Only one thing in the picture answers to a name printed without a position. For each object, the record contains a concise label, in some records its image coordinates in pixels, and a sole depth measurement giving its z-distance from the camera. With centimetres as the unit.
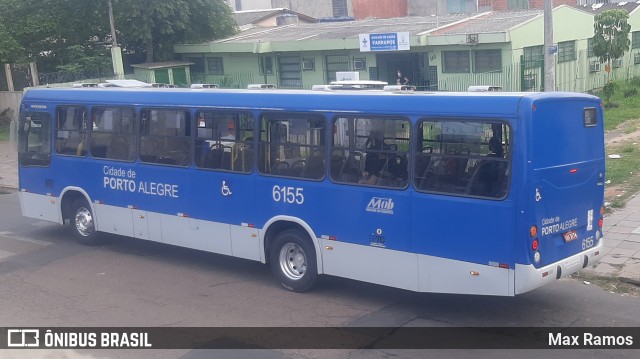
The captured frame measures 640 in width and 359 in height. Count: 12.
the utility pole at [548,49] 1427
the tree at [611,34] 2769
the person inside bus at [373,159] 973
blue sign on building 2603
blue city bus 861
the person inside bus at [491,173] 861
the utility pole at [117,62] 2842
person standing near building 2807
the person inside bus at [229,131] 1134
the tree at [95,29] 3192
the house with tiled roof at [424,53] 2509
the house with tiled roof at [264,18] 4153
